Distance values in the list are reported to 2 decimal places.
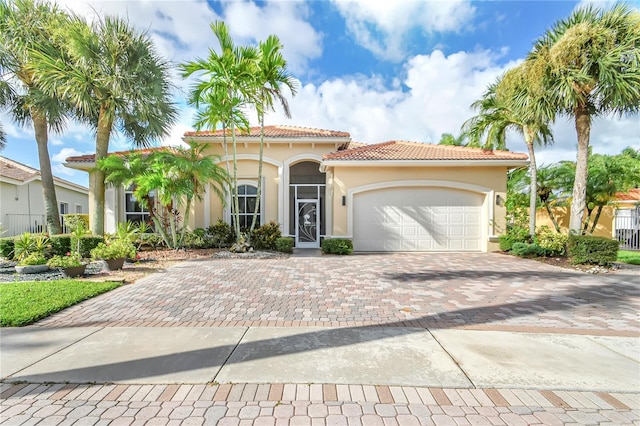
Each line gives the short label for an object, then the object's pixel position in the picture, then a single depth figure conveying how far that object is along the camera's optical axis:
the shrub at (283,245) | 11.89
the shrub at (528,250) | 10.78
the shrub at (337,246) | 11.56
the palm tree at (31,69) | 10.38
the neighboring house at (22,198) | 15.55
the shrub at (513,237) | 11.67
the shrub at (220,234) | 12.68
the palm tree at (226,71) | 9.72
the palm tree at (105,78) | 10.15
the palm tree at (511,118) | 10.32
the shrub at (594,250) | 8.84
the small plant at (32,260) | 7.85
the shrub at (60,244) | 9.84
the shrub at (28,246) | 8.41
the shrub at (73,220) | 13.94
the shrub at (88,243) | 9.68
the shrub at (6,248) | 9.54
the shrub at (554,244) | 10.66
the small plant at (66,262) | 7.44
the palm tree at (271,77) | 9.82
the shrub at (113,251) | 8.16
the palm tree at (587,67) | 8.79
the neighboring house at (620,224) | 15.27
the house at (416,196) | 12.27
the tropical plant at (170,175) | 10.38
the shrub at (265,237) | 11.98
